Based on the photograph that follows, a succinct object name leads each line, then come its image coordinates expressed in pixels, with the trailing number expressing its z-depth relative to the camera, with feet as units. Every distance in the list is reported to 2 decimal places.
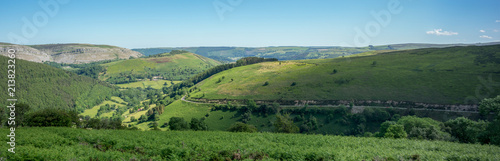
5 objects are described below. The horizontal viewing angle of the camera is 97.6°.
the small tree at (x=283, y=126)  257.34
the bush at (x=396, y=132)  189.40
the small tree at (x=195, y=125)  271.08
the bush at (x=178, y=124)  272.02
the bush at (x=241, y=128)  233.78
